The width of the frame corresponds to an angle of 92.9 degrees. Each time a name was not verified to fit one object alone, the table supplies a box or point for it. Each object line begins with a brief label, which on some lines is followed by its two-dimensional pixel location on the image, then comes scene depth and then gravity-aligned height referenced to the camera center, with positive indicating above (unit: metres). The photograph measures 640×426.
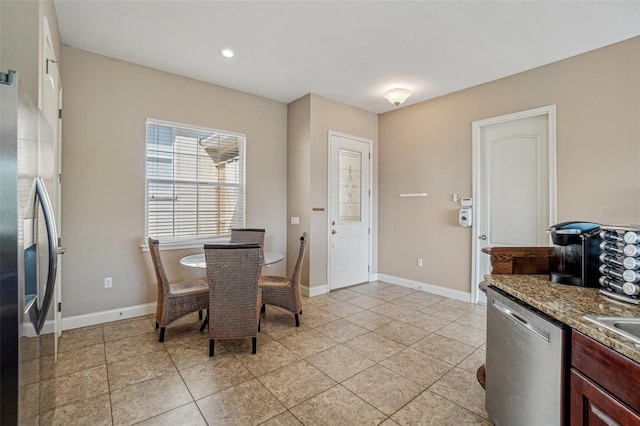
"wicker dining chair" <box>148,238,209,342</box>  2.79 -0.82
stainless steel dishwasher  1.20 -0.68
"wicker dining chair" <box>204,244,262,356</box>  2.51 -0.66
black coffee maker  1.54 -0.21
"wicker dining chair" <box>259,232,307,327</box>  3.23 -0.86
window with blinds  3.60 +0.39
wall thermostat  4.02 -0.05
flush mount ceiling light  4.02 +1.58
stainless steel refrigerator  0.98 -0.16
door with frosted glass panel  4.63 +0.05
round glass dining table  2.95 -0.50
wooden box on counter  1.85 -0.29
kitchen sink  1.10 -0.39
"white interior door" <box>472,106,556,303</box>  3.46 +0.39
